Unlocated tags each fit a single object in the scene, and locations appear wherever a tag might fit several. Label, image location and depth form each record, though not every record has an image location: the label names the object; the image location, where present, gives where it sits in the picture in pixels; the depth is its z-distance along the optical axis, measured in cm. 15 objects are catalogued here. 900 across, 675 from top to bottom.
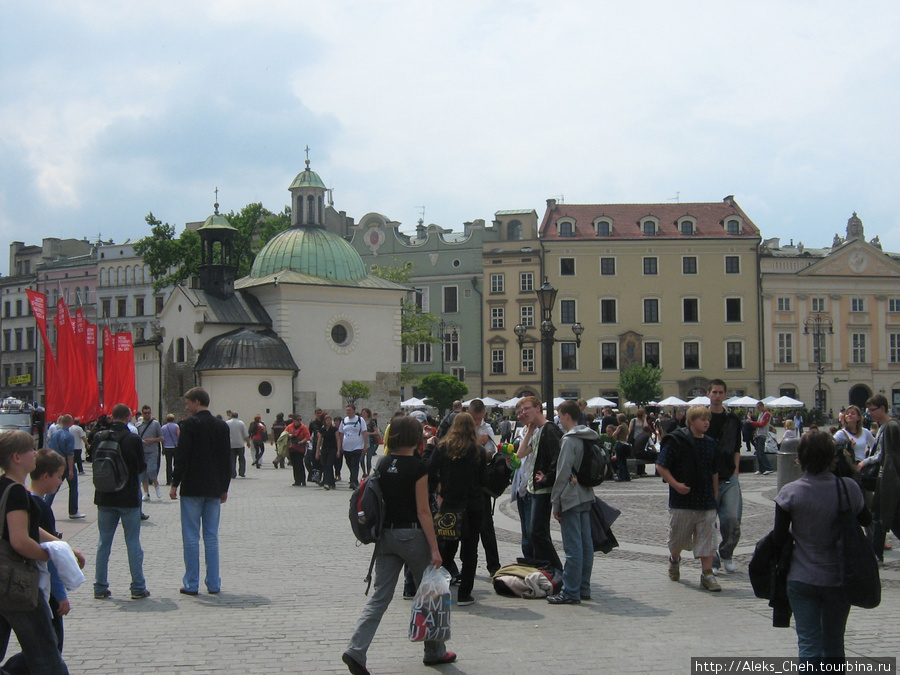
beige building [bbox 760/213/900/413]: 6850
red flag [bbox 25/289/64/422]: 2056
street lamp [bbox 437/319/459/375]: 7000
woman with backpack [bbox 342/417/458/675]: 671
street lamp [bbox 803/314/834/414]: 6557
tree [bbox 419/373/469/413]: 5806
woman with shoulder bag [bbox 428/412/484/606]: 861
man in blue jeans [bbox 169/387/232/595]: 950
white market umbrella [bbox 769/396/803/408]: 4562
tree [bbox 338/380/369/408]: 5084
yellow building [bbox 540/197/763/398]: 6881
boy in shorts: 960
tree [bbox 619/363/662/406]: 6184
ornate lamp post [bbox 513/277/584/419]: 2295
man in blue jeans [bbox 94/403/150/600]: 927
